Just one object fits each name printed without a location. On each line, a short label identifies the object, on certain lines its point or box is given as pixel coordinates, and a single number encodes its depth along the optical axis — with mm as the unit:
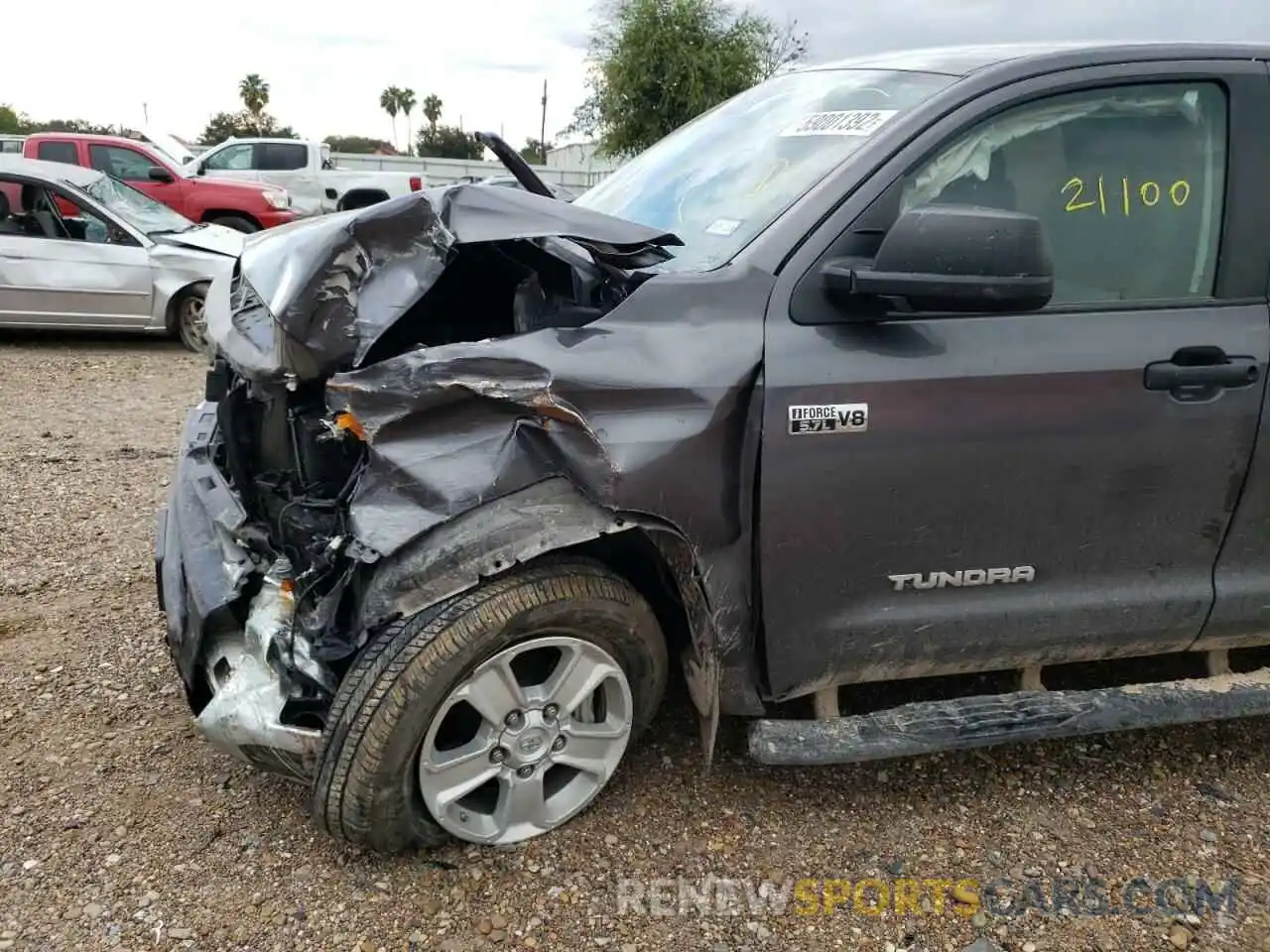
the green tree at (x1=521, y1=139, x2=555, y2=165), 44594
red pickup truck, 12547
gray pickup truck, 2152
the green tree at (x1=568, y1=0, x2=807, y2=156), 22406
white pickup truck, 15797
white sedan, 7816
